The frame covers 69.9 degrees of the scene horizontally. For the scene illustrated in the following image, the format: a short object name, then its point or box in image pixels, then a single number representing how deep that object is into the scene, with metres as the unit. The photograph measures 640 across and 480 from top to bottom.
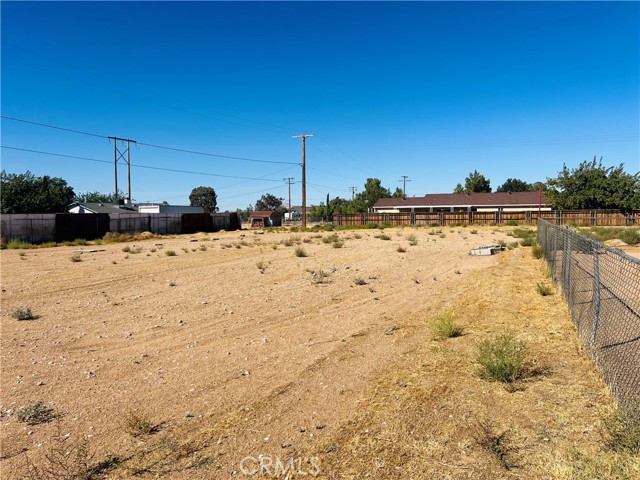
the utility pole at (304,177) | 59.94
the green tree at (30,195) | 71.51
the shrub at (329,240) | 33.03
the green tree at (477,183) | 118.49
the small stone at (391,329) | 8.43
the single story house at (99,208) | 66.94
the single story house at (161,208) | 75.19
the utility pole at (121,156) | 66.23
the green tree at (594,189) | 56.28
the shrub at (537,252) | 19.48
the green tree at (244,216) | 151.48
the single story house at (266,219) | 97.49
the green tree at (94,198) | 113.44
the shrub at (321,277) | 14.39
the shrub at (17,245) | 32.84
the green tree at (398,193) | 142.38
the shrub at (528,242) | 25.52
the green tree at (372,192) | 120.75
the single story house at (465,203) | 78.56
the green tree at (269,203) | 192.62
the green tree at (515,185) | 158.75
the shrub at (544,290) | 10.95
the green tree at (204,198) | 158.25
